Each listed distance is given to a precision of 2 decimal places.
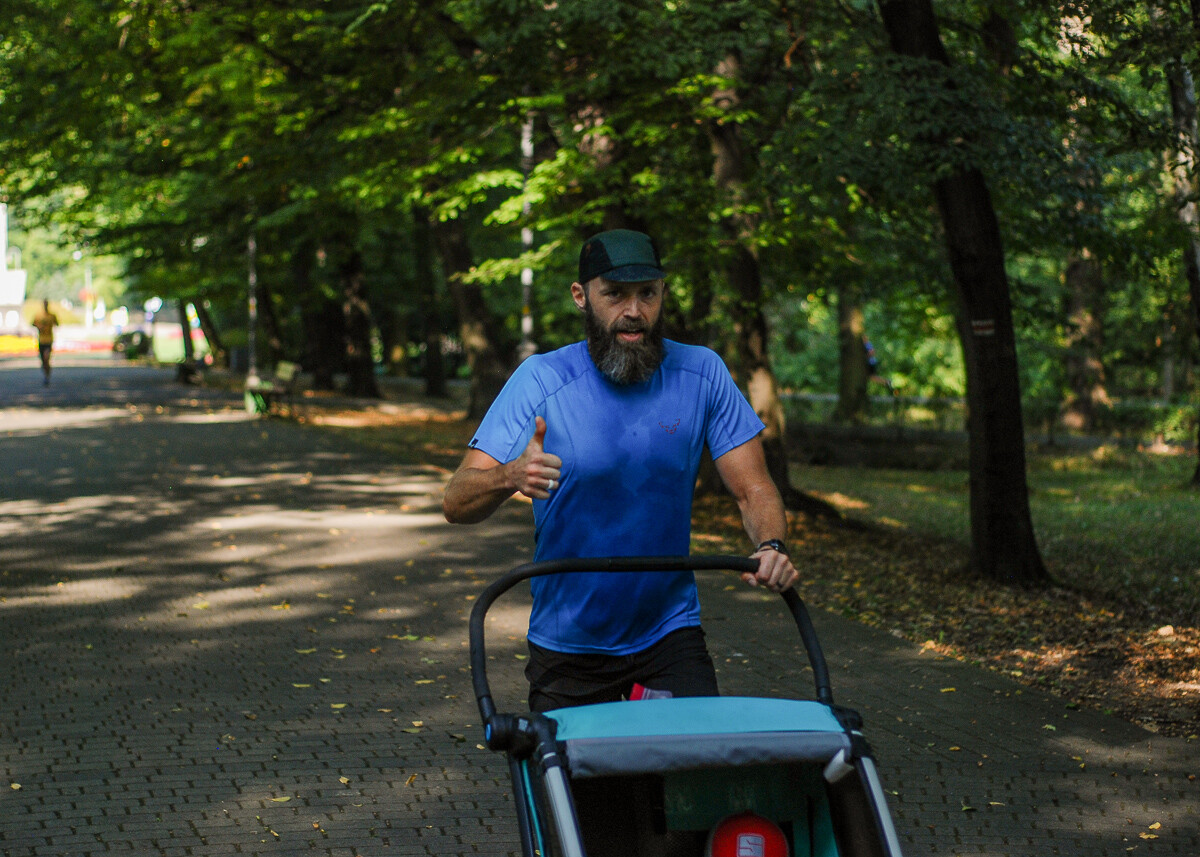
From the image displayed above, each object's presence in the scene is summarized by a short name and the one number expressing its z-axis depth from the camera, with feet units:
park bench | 84.17
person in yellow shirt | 111.65
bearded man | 10.81
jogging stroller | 8.95
